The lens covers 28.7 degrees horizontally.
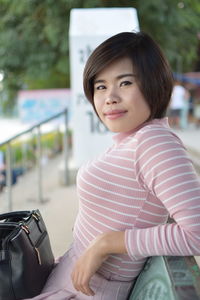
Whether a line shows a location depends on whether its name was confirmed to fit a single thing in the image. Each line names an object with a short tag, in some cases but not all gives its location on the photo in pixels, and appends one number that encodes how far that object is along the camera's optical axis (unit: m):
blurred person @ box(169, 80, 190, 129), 10.46
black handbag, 1.04
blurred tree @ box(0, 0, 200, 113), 7.27
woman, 0.89
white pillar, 4.40
